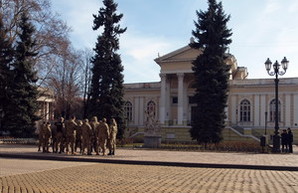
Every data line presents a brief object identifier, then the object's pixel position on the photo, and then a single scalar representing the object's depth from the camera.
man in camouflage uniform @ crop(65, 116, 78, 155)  22.09
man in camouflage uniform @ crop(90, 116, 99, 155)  21.78
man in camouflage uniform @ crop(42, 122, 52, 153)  22.92
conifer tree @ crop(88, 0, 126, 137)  36.80
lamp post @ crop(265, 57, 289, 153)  25.56
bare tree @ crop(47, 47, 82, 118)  50.59
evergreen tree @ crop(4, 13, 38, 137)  37.78
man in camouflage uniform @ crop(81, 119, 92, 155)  21.77
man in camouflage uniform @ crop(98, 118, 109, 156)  21.36
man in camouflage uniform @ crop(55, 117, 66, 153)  22.50
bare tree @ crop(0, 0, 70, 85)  41.53
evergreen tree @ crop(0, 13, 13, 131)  38.75
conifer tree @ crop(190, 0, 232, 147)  35.72
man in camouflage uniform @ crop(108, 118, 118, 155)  21.62
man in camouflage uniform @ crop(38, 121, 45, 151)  23.58
